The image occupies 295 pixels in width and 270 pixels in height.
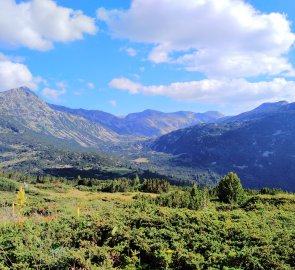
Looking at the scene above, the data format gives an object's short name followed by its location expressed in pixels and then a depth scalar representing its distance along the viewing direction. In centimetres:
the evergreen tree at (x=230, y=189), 7335
